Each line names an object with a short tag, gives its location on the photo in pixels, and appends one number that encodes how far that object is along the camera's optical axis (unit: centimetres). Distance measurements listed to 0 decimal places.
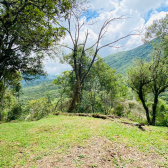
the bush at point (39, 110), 1750
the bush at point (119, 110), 2007
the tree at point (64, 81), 1712
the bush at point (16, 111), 1769
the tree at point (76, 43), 1332
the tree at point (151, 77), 1411
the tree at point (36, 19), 447
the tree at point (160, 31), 1076
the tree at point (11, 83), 1562
